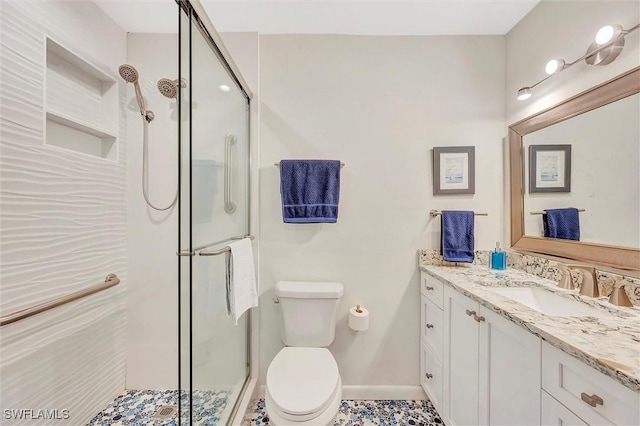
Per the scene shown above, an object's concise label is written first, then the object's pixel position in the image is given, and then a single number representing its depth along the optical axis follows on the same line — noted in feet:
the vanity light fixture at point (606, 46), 3.42
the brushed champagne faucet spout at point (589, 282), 3.54
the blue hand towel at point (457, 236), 5.19
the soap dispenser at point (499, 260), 5.06
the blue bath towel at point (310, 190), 5.16
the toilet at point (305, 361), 3.40
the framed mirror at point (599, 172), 3.35
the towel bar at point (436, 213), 5.41
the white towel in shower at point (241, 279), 3.93
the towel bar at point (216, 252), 3.18
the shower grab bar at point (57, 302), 3.34
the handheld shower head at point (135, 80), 4.86
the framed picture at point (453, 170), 5.45
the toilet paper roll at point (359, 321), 5.02
